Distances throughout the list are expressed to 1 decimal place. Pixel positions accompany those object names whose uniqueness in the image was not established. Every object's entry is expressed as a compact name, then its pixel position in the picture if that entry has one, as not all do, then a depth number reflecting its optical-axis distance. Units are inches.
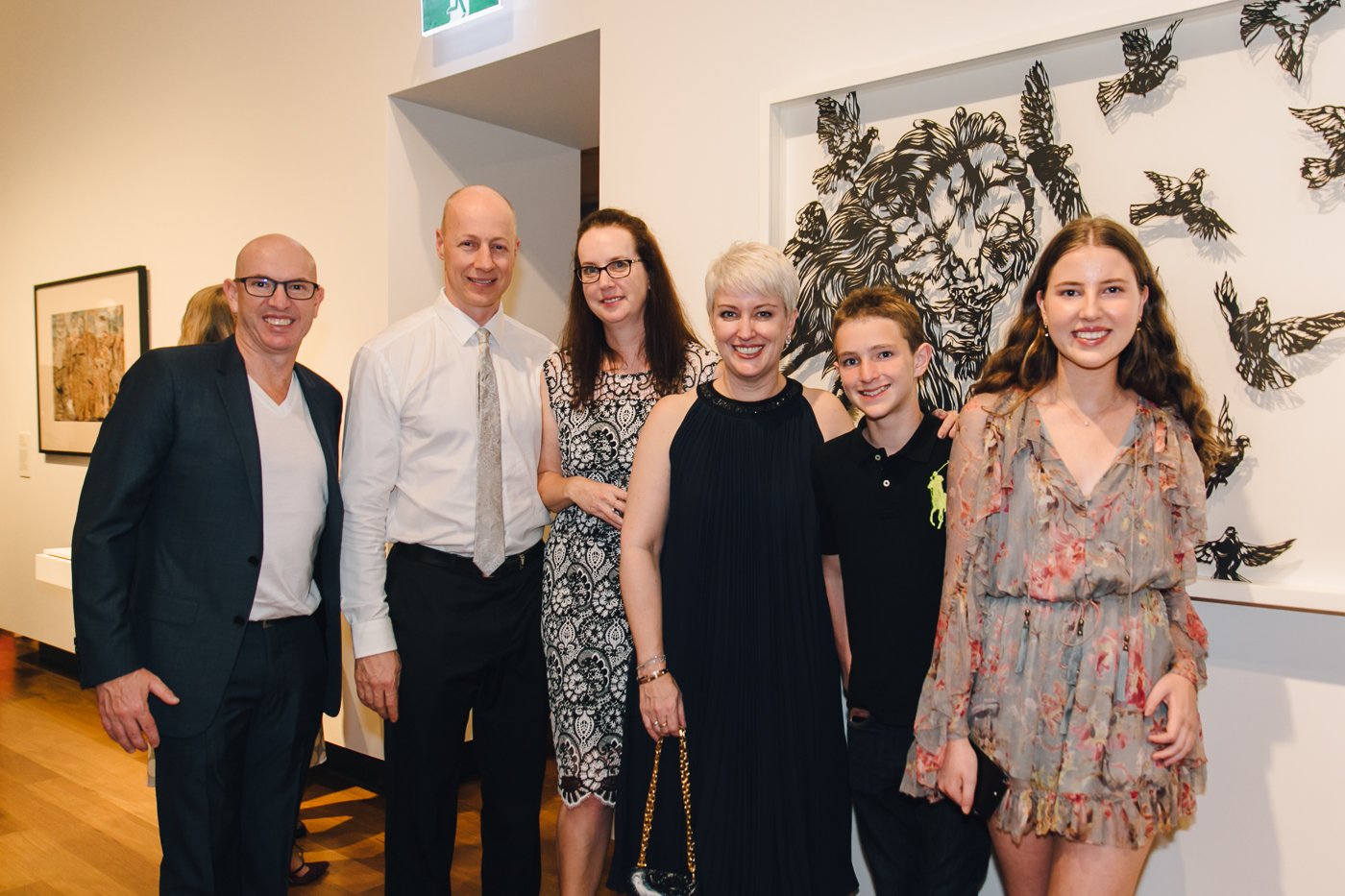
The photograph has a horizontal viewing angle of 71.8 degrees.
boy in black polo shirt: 68.5
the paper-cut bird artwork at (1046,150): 79.3
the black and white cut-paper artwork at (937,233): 82.9
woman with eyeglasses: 85.5
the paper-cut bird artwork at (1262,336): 69.7
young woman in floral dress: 61.6
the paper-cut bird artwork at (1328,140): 67.8
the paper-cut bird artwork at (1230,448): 73.0
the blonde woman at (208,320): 122.7
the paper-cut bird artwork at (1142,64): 74.4
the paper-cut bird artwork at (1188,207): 72.9
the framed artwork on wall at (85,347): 189.8
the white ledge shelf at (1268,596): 68.3
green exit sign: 128.1
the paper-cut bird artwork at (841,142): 91.4
